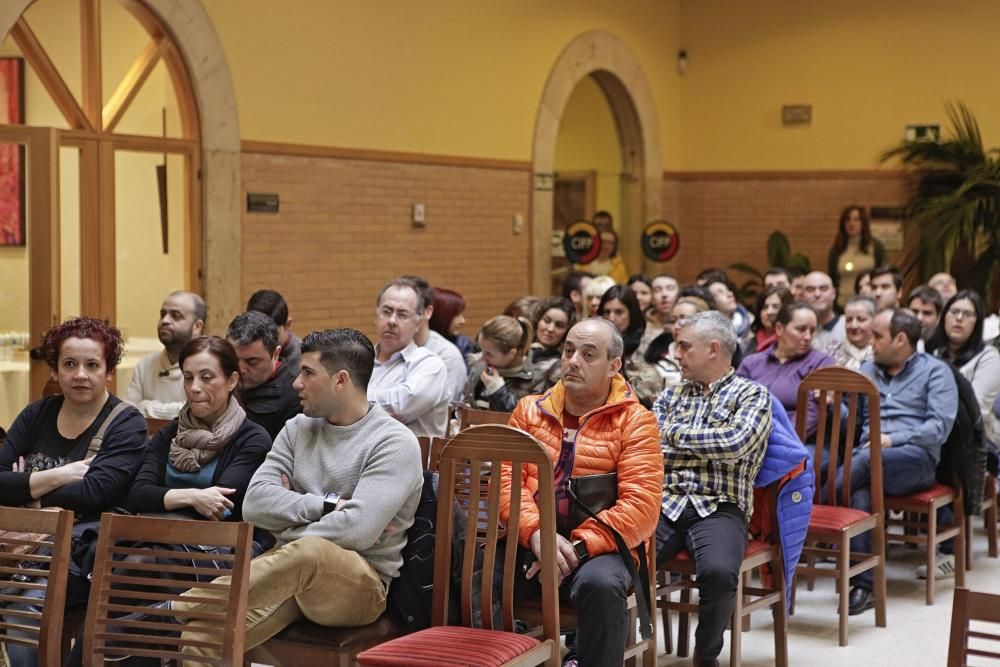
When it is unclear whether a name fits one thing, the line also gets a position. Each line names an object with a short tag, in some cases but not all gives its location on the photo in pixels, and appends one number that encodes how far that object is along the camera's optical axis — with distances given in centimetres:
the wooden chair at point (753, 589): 485
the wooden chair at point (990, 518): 679
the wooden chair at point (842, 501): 548
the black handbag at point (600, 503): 417
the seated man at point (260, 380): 516
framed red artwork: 736
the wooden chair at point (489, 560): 366
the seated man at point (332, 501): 369
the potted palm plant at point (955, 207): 1270
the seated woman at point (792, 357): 642
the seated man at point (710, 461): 467
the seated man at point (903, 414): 601
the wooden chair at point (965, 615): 289
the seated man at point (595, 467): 402
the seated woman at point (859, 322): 721
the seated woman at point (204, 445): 428
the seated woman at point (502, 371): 615
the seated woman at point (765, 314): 811
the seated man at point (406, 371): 567
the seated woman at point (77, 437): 440
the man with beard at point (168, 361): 583
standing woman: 1262
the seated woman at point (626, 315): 714
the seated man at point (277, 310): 605
